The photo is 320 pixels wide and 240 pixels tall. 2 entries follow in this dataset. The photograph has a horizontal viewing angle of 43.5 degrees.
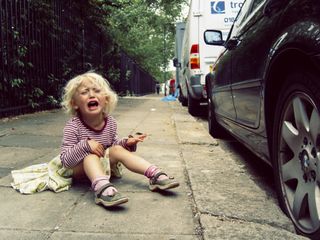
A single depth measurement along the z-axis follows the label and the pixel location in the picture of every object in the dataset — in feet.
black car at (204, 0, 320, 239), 5.82
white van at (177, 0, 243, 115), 23.88
